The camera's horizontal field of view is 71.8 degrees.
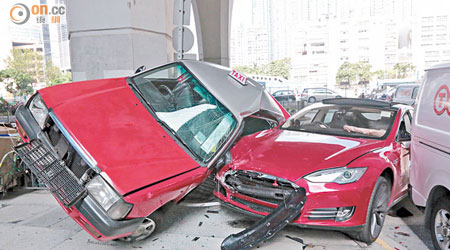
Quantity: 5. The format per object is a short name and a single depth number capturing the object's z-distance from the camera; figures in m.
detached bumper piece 2.67
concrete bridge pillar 7.36
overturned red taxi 2.47
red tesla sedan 2.80
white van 2.55
